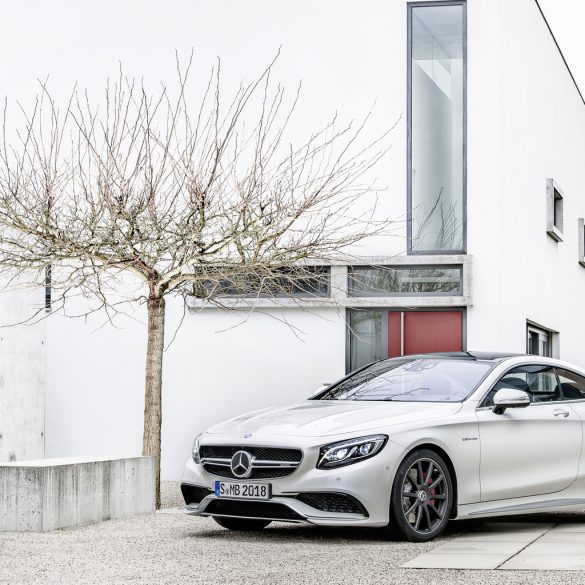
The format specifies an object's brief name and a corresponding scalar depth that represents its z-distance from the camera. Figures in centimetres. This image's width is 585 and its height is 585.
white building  1633
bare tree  1258
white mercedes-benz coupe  898
